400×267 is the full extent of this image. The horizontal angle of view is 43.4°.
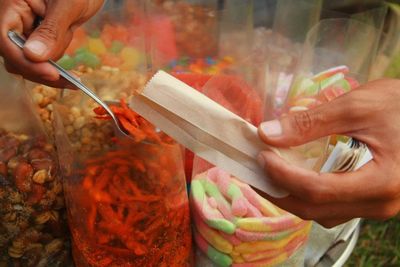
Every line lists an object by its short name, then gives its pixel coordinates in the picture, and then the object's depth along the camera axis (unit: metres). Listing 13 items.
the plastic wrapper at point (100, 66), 0.70
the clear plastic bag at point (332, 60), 0.93
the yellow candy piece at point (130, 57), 1.03
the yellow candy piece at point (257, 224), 0.68
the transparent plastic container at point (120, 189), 0.66
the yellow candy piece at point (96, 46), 1.05
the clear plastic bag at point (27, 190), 0.70
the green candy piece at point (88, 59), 0.99
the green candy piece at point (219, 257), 0.71
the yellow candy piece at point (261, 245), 0.70
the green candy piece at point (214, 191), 0.71
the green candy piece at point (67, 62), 0.98
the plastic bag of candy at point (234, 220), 0.69
